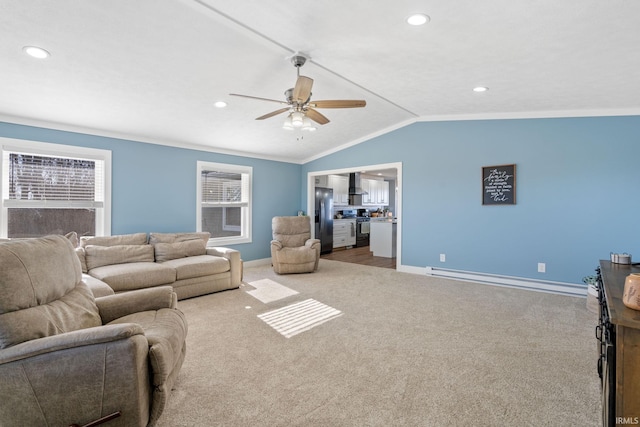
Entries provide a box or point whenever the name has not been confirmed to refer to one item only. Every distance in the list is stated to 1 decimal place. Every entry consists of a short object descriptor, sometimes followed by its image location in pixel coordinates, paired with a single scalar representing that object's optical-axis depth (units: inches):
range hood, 346.0
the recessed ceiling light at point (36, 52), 98.4
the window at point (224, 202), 224.4
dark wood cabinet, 48.0
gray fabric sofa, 143.8
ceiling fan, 115.6
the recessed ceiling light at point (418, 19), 90.1
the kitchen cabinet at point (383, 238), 290.0
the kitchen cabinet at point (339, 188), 332.5
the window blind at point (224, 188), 226.8
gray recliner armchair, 54.5
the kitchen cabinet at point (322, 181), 299.2
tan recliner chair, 216.1
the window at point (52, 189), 149.9
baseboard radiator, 166.7
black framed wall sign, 180.9
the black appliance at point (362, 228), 364.5
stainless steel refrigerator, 293.4
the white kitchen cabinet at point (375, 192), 378.3
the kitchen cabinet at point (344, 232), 333.4
